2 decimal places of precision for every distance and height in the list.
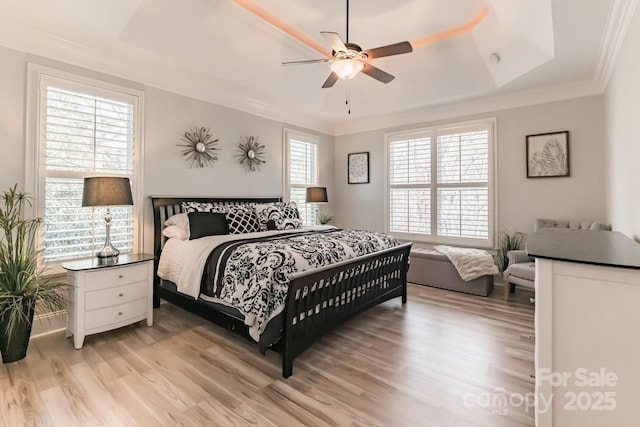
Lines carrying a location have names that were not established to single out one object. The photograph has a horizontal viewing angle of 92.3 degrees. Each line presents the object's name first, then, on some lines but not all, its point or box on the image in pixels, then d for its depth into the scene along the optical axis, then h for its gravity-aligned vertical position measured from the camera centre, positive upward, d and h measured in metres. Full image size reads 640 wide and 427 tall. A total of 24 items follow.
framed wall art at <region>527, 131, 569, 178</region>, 4.14 +0.87
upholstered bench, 4.25 -0.85
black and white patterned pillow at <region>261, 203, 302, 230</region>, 4.05 -0.03
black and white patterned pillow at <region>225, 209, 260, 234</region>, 3.66 -0.05
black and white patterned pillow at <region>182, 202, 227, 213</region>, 3.66 +0.11
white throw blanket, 4.18 -0.63
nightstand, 2.71 -0.73
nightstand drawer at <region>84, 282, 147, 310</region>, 2.77 -0.75
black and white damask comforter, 2.33 -0.41
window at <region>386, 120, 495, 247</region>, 4.81 +0.56
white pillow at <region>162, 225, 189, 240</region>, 3.41 -0.18
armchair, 3.71 -0.60
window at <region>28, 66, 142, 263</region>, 2.95 +0.66
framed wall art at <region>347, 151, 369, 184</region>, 6.09 +1.00
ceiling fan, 2.57 +1.44
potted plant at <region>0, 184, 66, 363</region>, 2.41 -0.61
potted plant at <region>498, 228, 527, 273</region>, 4.49 -0.38
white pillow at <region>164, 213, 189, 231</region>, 3.46 -0.05
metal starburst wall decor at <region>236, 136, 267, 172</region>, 4.76 +1.00
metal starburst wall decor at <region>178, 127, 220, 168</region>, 4.08 +0.95
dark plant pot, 2.41 -0.97
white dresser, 1.24 -0.51
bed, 2.32 -0.75
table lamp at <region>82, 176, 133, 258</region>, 2.80 +0.21
